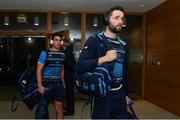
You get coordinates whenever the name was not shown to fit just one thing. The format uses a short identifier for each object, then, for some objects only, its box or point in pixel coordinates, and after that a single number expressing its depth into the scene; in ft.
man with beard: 3.24
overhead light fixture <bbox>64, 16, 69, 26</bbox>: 12.23
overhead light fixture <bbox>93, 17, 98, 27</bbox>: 12.41
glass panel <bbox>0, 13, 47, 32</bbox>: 12.11
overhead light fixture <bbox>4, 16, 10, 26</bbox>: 12.11
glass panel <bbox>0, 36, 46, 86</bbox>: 17.12
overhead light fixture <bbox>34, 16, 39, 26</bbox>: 12.19
